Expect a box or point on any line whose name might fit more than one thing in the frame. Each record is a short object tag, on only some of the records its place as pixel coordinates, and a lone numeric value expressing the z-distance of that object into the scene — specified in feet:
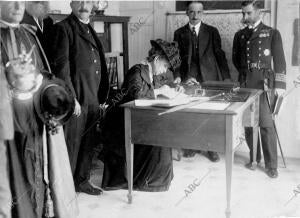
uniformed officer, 12.93
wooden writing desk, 9.42
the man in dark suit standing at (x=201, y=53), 14.56
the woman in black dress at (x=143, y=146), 11.40
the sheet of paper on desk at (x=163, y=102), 9.87
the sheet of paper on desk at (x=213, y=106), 9.61
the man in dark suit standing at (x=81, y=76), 10.91
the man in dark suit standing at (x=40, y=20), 11.16
